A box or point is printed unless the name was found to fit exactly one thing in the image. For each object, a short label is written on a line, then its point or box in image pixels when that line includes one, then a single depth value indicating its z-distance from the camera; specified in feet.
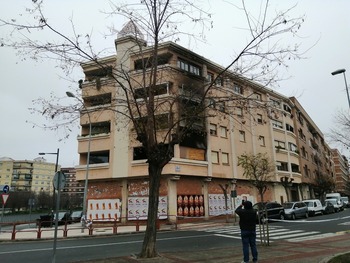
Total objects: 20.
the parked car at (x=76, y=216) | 107.41
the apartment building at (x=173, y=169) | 92.79
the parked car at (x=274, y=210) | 89.81
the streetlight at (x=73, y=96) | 35.00
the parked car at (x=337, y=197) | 155.37
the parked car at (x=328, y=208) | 126.00
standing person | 28.12
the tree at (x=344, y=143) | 81.01
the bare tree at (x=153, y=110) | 33.45
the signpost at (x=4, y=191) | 61.32
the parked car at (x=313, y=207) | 114.73
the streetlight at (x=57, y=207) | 27.68
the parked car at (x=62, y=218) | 94.17
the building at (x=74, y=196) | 295.50
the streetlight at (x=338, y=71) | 64.34
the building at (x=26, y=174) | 374.59
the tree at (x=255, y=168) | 106.52
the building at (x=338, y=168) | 404.57
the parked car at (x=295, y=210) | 96.78
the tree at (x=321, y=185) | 184.55
